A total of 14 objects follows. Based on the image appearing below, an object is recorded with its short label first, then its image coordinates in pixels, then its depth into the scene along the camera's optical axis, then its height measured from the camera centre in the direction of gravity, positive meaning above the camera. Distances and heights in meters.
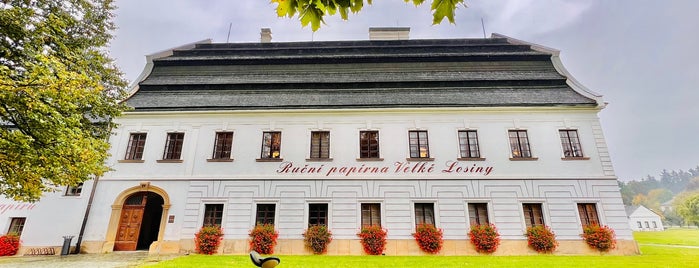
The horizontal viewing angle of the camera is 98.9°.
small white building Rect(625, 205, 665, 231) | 68.06 +1.19
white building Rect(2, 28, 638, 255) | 15.10 +3.24
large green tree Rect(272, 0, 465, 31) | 2.29 +1.80
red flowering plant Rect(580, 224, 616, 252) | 13.99 -0.51
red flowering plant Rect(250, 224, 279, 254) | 14.59 -0.55
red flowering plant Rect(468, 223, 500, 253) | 14.21 -0.54
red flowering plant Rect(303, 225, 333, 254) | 14.60 -0.52
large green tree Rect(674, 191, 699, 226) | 63.53 +3.23
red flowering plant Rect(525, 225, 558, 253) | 14.10 -0.60
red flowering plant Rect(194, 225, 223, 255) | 14.51 -0.55
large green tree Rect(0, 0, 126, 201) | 9.22 +3.95
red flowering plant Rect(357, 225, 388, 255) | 14.45 -0.57
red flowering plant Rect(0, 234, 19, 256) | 14.59 -0.77
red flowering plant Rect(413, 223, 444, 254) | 14.38 -0.53
